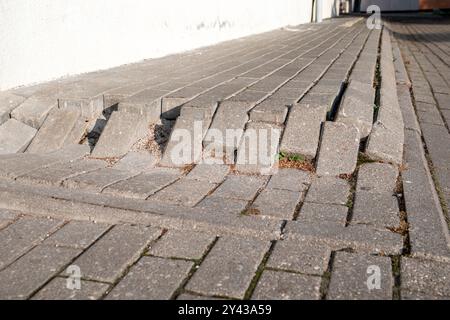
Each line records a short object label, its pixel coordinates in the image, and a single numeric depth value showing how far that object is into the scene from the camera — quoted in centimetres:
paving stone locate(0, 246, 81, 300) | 179
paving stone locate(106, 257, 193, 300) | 175
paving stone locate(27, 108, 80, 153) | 352
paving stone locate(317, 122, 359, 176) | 293
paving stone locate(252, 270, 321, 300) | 174
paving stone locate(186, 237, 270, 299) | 179
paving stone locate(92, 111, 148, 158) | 330
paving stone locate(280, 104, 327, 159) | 309
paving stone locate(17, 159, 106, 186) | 276
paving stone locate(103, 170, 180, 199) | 260
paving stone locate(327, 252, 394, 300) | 175
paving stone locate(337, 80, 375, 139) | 328
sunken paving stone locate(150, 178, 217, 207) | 254
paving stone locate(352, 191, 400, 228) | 229
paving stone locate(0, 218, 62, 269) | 206
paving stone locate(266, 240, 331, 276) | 192
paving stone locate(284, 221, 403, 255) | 207
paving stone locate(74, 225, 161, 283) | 190
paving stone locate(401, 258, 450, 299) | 179
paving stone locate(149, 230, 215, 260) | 204
